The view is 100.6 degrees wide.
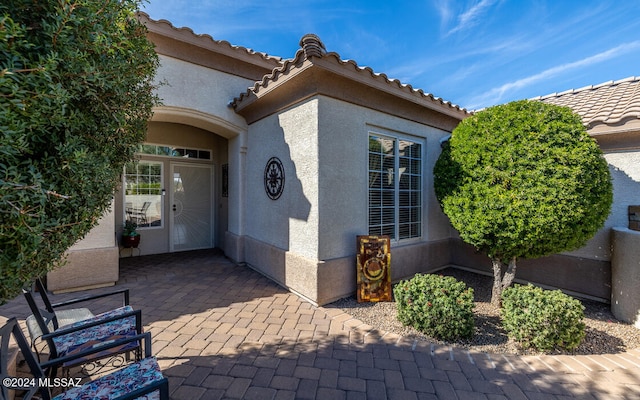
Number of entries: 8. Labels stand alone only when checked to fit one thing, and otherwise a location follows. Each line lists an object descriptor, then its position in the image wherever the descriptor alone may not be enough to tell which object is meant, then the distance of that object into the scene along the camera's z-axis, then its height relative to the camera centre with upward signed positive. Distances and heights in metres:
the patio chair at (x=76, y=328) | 2.43 -1.42
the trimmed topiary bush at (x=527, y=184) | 4.05 +0.24
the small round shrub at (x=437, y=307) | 3.70 -1.56
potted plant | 7.49 -1.08
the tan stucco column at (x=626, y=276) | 4.30 -1.30
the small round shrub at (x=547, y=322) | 3.43 -1.62
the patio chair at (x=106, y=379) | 1.76 -1.40
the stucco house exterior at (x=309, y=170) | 4.85 +0.65
